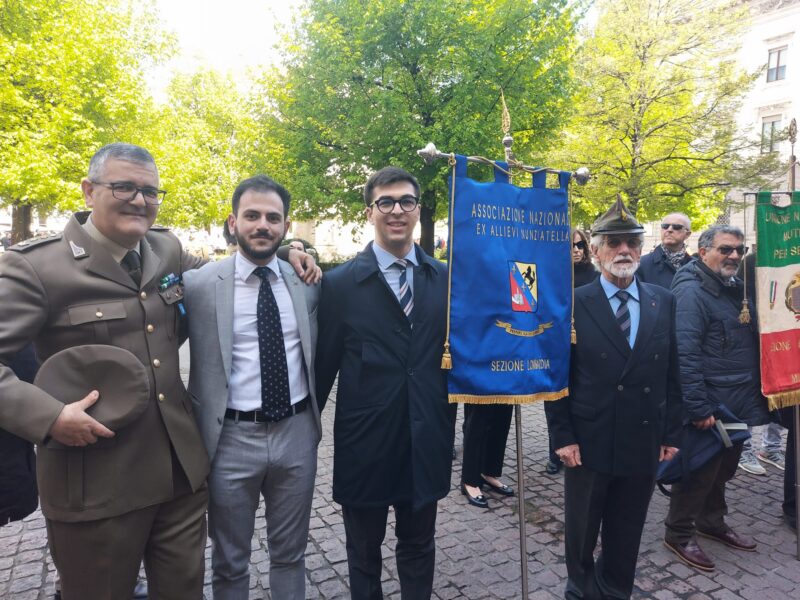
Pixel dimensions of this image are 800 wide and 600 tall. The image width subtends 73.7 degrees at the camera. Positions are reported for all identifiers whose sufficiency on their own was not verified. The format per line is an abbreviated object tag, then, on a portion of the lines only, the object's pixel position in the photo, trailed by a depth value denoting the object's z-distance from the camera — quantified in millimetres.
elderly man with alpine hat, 3012
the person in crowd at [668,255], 5879
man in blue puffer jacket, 3826
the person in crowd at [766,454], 5429
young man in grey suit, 2617
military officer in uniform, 2119
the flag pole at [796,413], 3911
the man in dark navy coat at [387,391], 2762
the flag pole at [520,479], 2871
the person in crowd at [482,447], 4672
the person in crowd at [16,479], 2830
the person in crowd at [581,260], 5125
